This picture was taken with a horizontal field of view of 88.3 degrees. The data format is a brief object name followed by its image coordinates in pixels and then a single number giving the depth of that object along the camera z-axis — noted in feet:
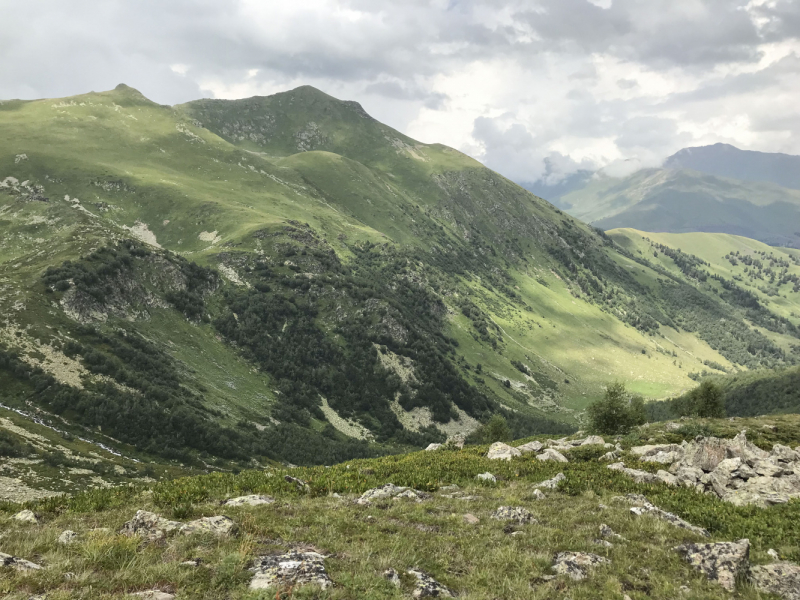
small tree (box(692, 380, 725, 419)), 289.53
